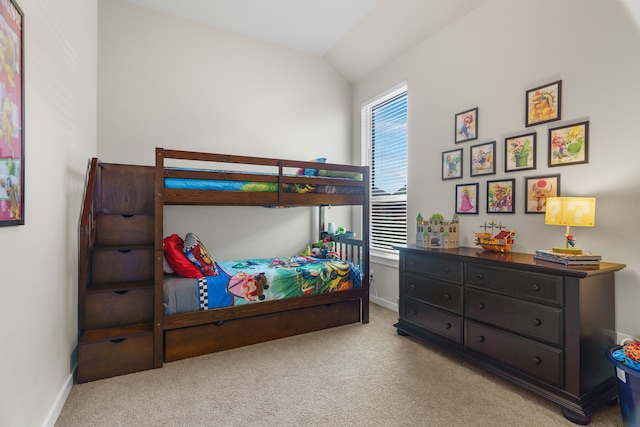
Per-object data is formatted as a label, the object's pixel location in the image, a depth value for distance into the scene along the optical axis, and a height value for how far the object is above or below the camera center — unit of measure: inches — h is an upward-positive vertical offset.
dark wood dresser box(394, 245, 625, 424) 69.5 -27.4
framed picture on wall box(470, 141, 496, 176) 107.0 +19.9
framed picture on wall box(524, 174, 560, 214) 89.7 +7.5
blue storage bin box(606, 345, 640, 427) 61.5 -35.7
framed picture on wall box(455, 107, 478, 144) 113.0 +33.3
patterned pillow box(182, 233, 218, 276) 104.1 -14.6
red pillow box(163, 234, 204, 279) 101.3 -15.9
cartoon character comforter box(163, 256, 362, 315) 98.0 -24.2
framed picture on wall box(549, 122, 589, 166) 83.7 +19.9
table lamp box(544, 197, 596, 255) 73.2 +0.7
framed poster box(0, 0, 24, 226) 46.9 +15.5
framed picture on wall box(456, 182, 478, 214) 112.6 +6.2
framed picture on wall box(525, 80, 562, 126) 89.3 +33.3
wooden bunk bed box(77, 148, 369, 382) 90.6 -21.7
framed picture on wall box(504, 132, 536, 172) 95.5 +20.0
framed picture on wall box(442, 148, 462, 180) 118.3 +19.8
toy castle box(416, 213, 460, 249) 110.7 -6.5
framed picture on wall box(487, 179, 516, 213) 100.4 +6.4
